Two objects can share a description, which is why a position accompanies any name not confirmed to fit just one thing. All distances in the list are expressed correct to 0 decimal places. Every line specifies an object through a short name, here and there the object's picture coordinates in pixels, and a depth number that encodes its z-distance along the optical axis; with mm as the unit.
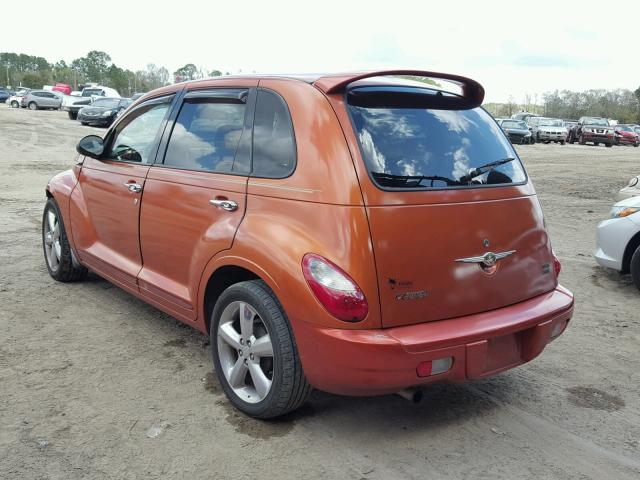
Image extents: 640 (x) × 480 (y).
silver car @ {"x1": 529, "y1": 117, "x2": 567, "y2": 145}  35625
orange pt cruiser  2832
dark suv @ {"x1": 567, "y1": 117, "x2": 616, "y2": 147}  37281
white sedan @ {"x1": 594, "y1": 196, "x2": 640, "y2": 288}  5785
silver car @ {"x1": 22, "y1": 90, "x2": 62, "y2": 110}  46625
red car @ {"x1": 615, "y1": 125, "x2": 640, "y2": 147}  39250
